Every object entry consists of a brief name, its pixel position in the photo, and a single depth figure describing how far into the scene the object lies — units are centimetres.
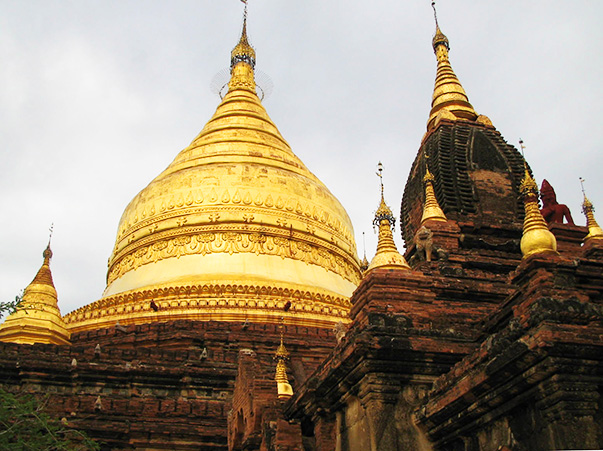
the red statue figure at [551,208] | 1628
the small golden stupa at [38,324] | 2258
